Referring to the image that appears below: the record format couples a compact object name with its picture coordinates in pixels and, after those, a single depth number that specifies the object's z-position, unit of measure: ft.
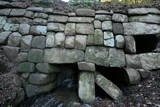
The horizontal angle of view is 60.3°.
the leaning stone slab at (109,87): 8.52
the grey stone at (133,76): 8.73
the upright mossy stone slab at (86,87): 8.50
